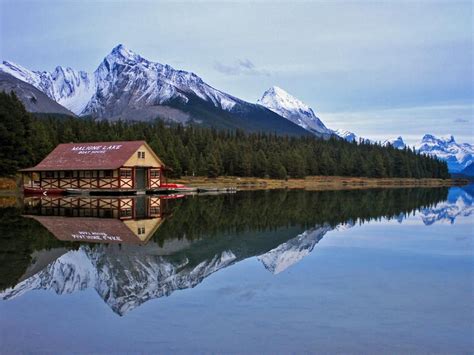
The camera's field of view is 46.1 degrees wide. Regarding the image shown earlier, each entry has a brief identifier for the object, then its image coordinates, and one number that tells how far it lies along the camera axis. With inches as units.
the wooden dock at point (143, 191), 2480.3
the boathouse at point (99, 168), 2519.7
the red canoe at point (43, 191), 2519.7
